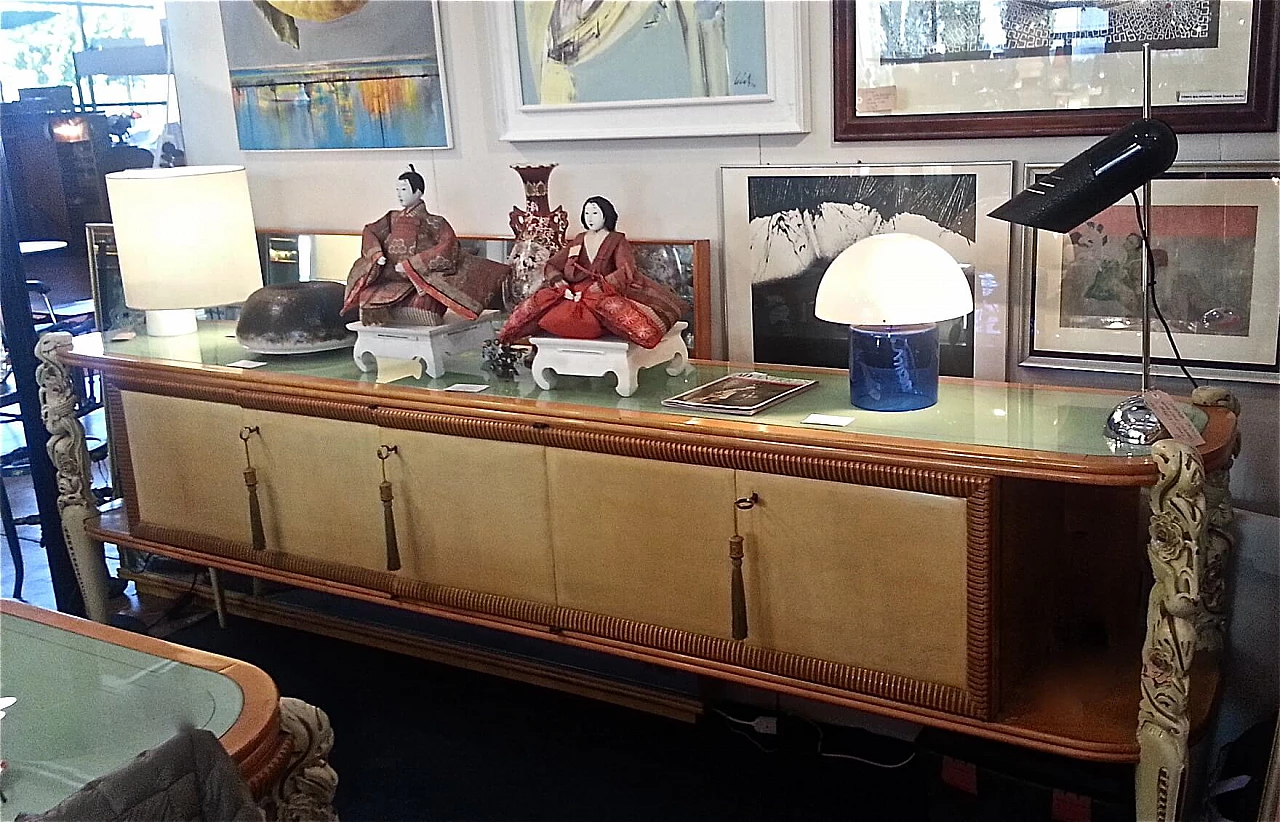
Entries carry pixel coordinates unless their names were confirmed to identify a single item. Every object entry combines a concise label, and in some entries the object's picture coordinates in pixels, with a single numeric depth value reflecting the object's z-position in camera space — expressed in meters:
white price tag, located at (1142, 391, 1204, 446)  1.84
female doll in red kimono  2.37
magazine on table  2.24
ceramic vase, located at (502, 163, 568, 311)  2.55
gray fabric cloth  1.13
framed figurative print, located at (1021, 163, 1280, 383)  2.11
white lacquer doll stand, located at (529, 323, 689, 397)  2.38
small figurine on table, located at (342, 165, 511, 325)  2.61
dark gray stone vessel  2.84
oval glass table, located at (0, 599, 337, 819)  1.47
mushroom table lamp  2.11
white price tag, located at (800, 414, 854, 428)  2.11
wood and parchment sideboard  1.92
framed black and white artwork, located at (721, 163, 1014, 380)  2.36
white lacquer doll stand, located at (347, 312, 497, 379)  2.61
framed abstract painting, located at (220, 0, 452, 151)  2.97
